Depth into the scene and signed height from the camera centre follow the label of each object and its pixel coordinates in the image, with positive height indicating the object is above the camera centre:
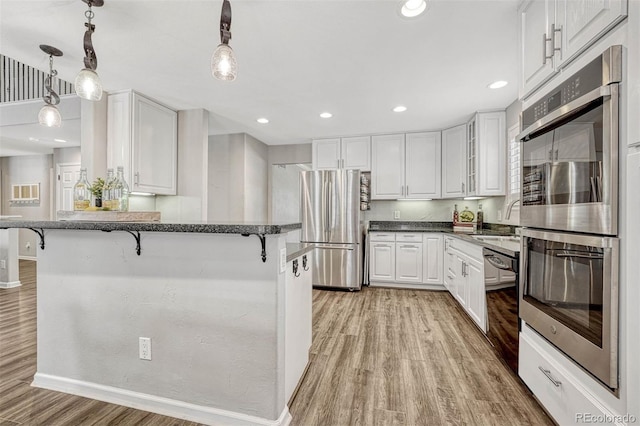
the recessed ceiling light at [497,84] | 2.73 +1.30
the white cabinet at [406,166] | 4.34 +0.74
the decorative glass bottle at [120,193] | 1.77 +0.11
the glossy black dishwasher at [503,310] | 1.85 -0.72
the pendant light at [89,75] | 1.63 +0.81
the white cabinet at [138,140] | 2.98 +0.80
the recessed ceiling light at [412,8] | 1.68 +1.29
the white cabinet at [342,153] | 4.57 +1.00
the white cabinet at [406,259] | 4.05 -0.72
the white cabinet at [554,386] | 1.15 -0.85
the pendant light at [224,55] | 1.37 +0.78
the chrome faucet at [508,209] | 1.78 +0.02
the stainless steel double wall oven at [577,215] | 1.06 -0.01
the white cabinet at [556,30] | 1.10 +0.87
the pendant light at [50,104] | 2.12 +0.86
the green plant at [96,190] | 1.77 +0.13
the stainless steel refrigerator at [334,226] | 4.15 -0.22
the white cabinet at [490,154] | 3.39 +0.74
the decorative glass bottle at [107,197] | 1.74 +0.08
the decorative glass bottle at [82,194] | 1.81 +0.11
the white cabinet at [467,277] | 2.49 -0.71
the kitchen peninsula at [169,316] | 1.46 -0.62
